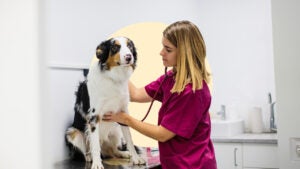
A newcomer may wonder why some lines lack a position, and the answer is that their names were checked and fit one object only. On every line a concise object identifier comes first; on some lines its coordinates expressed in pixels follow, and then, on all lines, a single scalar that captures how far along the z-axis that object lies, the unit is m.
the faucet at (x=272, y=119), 2.78
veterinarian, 1.45
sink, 2.66
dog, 1.52
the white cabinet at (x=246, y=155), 2.43
